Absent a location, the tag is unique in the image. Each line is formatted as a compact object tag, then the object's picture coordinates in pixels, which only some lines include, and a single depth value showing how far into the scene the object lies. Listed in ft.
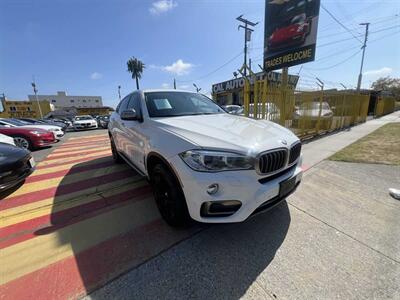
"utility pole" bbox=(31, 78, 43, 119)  114.98
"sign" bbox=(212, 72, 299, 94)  92.88
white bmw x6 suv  6.19
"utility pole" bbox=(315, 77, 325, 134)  26.31
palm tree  161.38
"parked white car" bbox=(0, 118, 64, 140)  30.58
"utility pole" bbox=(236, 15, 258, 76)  62.16
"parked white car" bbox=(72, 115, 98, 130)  61.72
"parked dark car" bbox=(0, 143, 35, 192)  11.10
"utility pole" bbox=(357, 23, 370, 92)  81.47
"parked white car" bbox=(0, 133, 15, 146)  17.85
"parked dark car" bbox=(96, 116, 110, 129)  63.15
